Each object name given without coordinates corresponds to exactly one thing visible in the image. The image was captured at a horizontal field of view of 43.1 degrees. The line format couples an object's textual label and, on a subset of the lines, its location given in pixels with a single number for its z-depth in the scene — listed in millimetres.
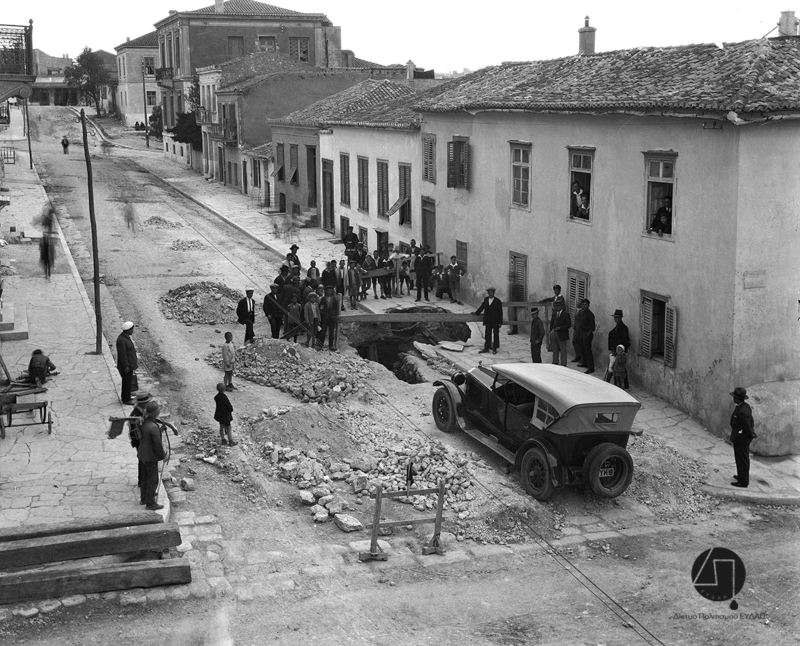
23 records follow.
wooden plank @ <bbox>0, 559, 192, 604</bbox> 10188
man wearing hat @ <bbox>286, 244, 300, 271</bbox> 26094
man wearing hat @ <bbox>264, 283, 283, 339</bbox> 21453
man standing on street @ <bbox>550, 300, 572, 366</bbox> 19344
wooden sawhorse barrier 11516
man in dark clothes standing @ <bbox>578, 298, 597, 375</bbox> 19156
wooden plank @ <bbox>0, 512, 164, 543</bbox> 10836
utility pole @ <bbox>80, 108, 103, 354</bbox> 19359
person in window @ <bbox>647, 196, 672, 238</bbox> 17609
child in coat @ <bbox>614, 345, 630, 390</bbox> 17922
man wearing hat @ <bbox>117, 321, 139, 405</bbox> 16453
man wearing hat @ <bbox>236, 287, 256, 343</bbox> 20875
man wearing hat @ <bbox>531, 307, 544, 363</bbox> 19203
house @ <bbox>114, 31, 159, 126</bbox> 76500
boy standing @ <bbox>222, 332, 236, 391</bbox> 17719
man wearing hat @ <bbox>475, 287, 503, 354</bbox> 20750
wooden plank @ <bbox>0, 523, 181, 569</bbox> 10578
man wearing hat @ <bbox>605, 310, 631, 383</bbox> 18219
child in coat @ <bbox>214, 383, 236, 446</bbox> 14812
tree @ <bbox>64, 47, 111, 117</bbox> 83750
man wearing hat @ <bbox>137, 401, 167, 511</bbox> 11758
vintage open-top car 13023
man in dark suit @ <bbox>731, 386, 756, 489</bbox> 13969
